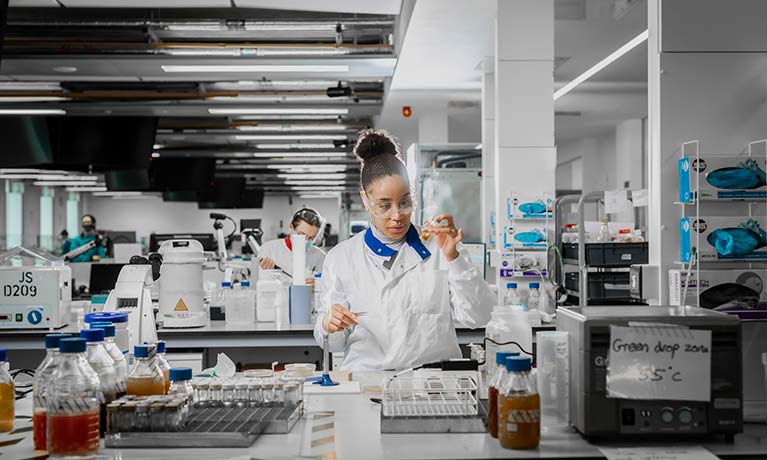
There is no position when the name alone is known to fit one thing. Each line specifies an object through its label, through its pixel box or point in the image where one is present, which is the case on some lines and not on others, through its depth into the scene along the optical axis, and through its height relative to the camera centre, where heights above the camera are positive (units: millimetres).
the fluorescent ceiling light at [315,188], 25791 +1739
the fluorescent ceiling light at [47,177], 18089 +1559
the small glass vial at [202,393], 1971 -402
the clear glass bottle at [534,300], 5121 -414
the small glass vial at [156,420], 1731 -412
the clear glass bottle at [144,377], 1931 -353
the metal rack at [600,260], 4879 -147
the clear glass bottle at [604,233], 5602 +42
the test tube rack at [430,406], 1793 -417
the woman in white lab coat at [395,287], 2680 -175
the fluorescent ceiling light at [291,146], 14250 +1751
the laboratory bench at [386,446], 1640 -464
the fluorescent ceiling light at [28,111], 9648 +1626
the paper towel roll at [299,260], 4535 -129
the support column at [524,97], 5750 +1068
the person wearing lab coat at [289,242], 6559 -32
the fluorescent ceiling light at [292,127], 11727 +1731
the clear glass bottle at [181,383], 1922 -378
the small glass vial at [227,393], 1976 -401
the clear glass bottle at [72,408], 1627 -365
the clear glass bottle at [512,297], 4421 -351
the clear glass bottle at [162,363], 2025 -335
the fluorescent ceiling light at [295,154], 15469 +1731
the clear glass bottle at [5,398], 1897 -404
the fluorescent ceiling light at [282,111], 9961 +1702
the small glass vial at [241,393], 1976 -401
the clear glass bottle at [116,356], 1909 -303
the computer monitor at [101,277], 7016 -362
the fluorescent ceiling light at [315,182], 22953 +1728
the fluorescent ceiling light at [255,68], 7660 +1733
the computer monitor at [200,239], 8610 -19
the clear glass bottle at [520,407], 1647 -365
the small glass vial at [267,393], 1967 -399
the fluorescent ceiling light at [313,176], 20745 +1726
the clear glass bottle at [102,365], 1786 -309
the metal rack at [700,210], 2463 +93
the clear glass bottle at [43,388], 1715 -341
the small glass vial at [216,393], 1974 -401
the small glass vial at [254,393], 1974 -400
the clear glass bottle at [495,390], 1704 -344
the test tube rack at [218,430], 1696 -437
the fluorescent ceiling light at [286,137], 12805 +1735
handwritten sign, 1711 -280
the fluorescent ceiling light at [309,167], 18047 +1722
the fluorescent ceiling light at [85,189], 23906 +1572
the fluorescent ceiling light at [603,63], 6631 +1744
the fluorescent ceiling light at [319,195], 29219 +1708
